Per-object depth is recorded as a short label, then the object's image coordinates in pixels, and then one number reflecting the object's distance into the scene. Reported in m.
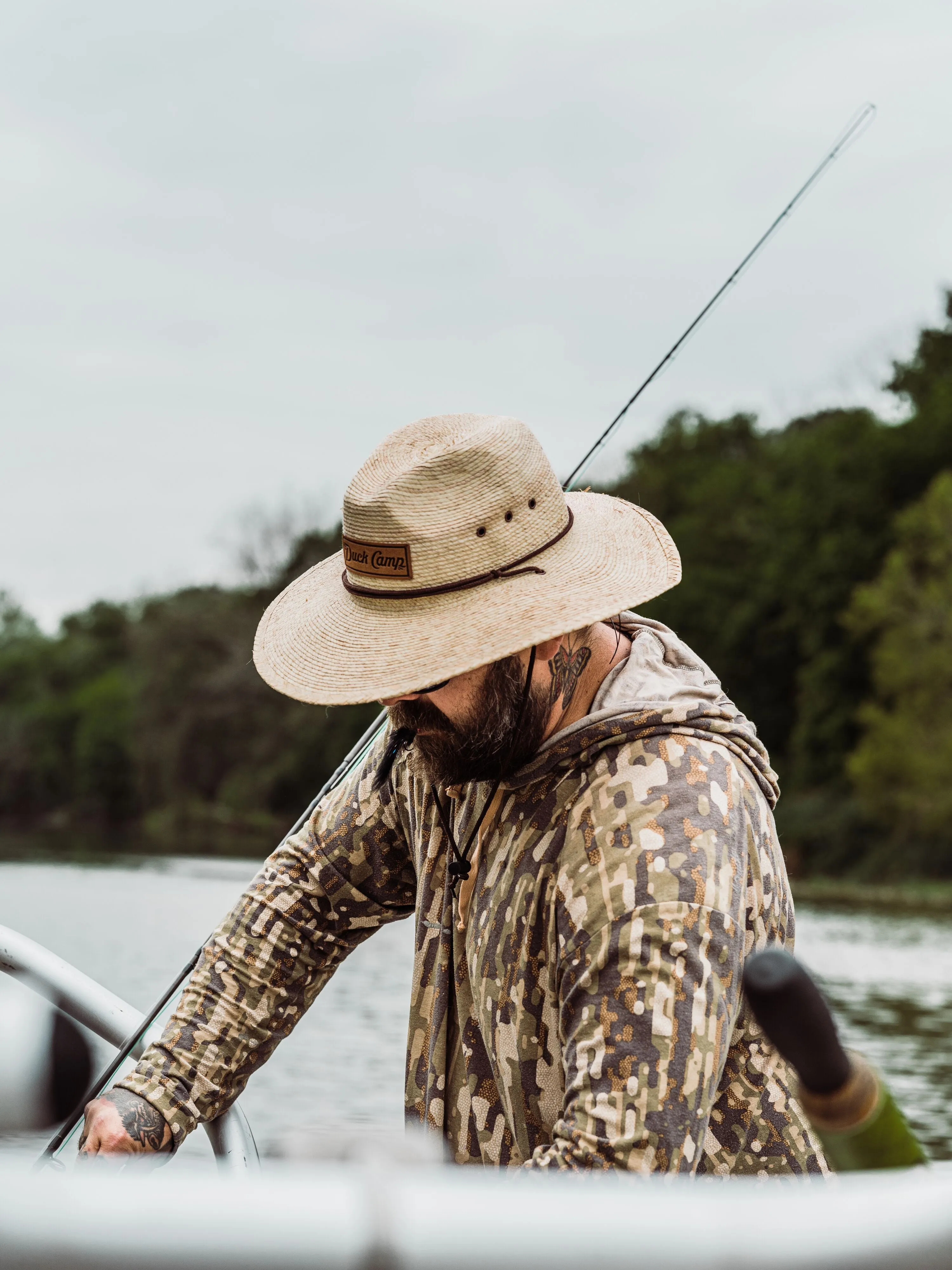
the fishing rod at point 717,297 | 2.38
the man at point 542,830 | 1.46
